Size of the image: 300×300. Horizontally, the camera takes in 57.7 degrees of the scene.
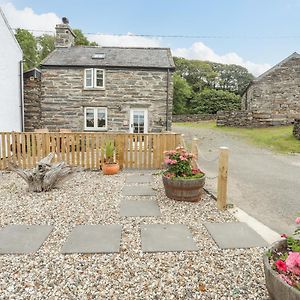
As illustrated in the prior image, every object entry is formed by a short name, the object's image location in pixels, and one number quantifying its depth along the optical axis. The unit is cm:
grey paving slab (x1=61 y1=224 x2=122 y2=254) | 368
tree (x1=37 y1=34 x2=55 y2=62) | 4616
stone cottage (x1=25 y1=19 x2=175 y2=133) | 1614
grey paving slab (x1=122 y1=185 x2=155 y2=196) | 640
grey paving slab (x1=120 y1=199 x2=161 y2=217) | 507
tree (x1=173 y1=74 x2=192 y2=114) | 4212
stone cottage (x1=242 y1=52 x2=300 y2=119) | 2406
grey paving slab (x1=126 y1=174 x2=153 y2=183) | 759
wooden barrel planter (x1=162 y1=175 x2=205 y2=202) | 568
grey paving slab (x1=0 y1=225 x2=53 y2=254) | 366
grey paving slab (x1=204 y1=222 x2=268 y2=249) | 386
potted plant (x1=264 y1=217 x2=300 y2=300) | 214
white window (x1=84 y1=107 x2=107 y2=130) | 1653
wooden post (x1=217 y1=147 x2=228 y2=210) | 532
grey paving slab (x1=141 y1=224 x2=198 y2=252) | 373
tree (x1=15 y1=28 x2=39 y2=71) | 4153
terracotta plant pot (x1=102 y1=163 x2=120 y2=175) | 836
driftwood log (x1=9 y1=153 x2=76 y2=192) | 639
